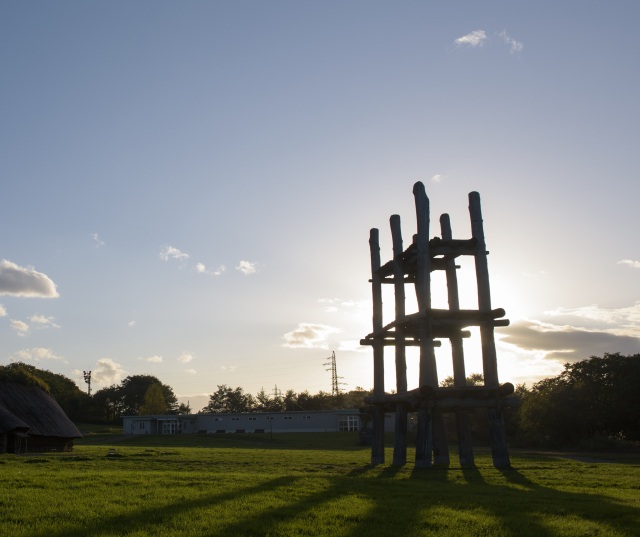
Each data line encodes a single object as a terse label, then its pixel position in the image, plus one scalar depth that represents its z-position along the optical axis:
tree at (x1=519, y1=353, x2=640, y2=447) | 50.59
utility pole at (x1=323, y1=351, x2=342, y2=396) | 125.11
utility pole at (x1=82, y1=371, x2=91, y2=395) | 127.50
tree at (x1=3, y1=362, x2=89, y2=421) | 115.69
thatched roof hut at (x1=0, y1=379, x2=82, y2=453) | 40.25
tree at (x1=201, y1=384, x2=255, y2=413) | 140.25
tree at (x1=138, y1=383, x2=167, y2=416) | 115.56
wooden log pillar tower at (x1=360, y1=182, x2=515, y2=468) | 21.75
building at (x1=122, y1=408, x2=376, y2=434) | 89.43
